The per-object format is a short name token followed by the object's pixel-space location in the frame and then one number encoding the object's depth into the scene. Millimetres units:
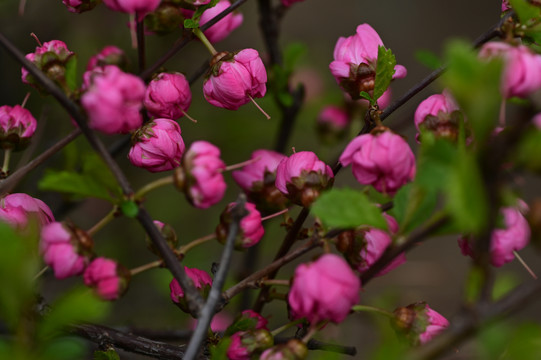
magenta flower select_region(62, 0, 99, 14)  742
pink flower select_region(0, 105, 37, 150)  747
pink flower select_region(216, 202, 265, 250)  729
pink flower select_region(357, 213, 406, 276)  723
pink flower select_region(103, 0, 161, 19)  716
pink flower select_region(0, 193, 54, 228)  713
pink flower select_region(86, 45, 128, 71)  768
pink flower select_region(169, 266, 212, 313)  732
